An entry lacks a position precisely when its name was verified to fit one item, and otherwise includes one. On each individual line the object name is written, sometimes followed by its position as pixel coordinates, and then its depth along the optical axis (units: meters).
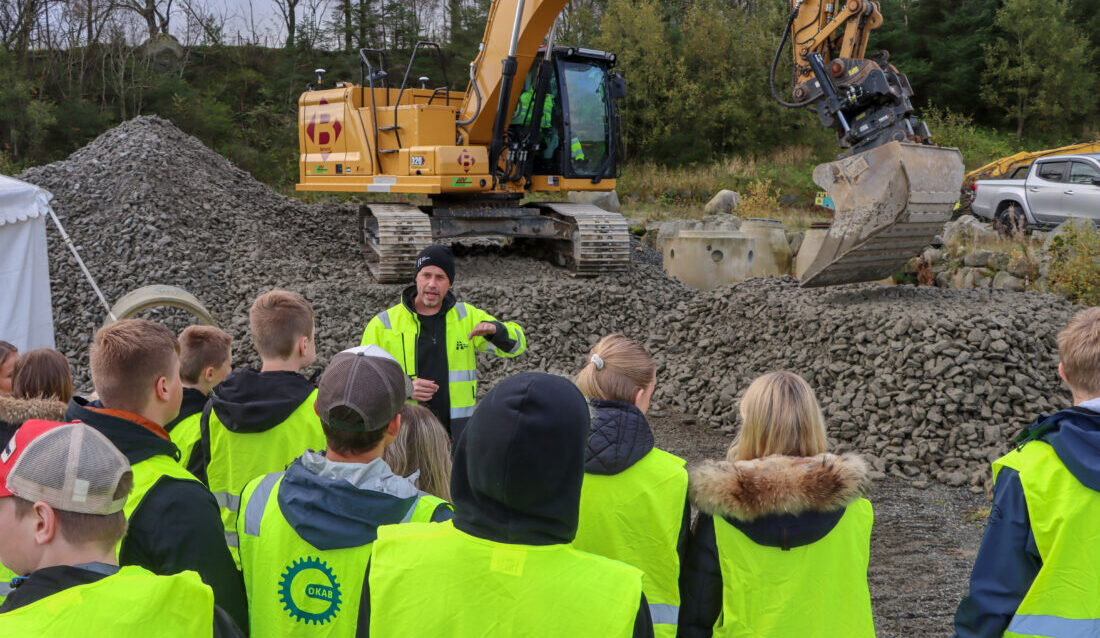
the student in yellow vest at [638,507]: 2.36
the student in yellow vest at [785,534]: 2.19
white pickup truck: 14.13
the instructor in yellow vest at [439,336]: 4.20
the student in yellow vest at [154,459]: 2.00
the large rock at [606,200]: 20.08
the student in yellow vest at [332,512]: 1.97
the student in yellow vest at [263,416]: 2.83
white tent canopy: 6.57
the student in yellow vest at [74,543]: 1.48
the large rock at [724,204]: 18.81
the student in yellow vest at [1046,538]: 2.15
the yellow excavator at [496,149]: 10.18
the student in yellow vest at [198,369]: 3.15
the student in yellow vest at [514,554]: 1.42
